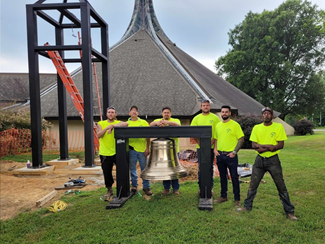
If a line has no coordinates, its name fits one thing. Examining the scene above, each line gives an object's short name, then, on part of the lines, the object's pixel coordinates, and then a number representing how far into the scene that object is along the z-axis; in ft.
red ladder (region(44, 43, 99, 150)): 35.96
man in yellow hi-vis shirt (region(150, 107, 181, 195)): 17.14
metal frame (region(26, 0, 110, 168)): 31.14
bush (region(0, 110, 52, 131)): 49.47
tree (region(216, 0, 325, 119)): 108.14
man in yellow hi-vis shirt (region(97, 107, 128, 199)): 19.70
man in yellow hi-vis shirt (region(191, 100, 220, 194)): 18.79
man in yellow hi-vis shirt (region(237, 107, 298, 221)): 15.17
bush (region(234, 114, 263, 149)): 56.29
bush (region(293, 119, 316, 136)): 95.66
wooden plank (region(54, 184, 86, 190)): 24.30
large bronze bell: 16.34
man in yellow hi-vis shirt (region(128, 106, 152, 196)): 20.07
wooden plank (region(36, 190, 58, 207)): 19.80
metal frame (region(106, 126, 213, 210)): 16.74
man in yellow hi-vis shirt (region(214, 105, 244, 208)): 17.22
